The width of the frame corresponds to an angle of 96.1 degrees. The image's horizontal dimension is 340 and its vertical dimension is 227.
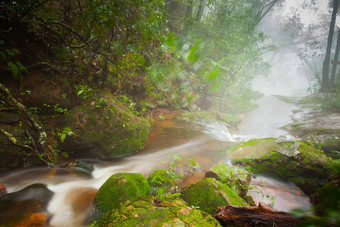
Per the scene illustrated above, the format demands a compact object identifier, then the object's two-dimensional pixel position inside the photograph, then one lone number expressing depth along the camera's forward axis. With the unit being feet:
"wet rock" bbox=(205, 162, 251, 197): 9.46
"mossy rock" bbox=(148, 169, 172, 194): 9.55
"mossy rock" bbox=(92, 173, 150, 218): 7.64
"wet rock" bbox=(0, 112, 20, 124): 10.25
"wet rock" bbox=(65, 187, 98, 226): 7.60
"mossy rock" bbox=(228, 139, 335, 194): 11.37
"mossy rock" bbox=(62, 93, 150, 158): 12.23
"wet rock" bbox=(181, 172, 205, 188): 10.63
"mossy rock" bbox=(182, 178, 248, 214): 7.28
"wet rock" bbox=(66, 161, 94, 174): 11.22
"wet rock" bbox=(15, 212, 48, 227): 6.58
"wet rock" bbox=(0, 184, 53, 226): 6.72
